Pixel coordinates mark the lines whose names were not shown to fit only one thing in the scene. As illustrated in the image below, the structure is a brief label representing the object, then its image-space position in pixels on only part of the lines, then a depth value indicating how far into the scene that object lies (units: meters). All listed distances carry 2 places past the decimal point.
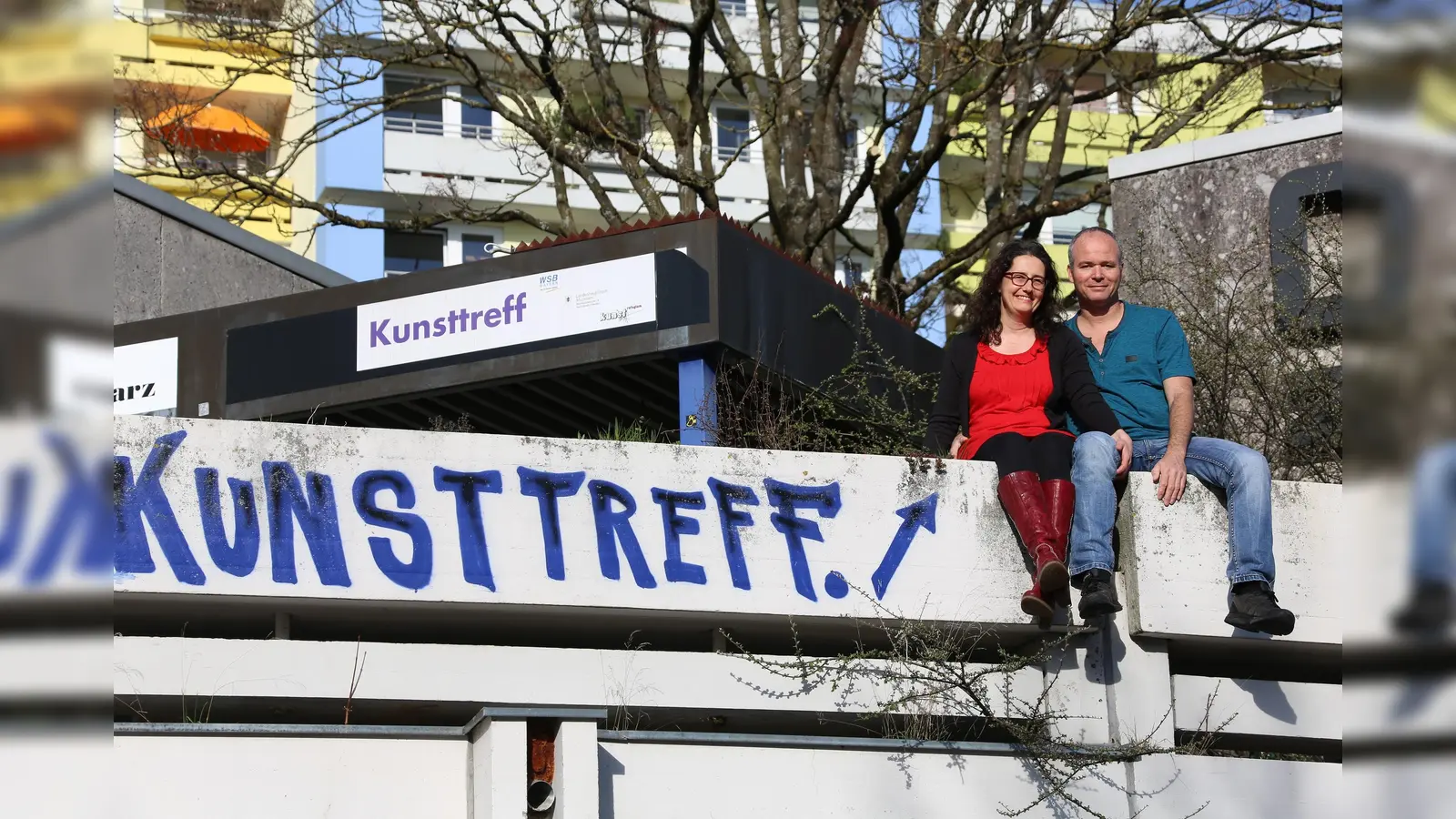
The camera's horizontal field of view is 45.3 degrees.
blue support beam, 9.02
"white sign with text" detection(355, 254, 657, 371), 9.85
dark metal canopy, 9.75
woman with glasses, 6.96
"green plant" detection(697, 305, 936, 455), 8.52
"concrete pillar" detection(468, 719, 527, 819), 6.29
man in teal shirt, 6.74
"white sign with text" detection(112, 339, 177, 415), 11.52
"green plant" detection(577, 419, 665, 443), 8.55
